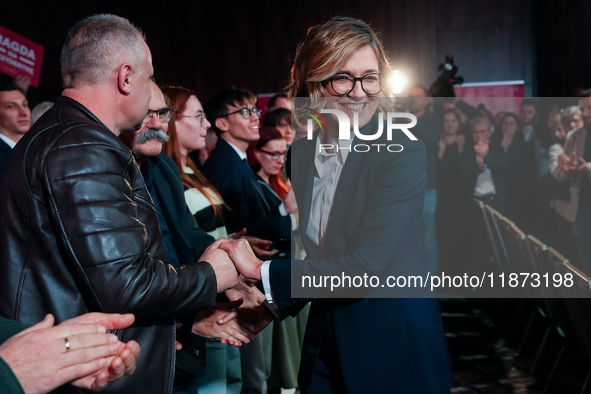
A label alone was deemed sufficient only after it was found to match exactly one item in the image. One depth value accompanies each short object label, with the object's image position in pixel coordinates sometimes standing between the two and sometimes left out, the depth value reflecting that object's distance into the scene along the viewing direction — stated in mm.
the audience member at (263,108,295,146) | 4141
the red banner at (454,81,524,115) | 8383
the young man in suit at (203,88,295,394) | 3115
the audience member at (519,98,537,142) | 6324
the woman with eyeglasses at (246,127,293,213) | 3838
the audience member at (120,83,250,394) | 2010
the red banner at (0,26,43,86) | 5535
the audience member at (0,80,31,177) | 3766
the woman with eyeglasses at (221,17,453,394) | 1646
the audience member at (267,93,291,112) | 4761
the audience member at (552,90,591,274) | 4320
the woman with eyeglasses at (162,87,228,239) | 2883
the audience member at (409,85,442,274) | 5426
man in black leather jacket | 1306
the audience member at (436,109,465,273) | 5781
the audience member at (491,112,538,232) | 5781
